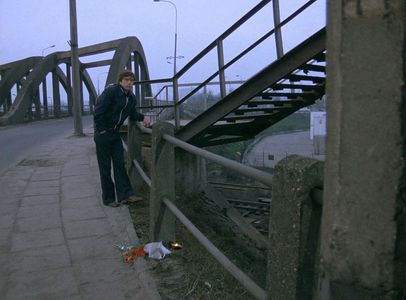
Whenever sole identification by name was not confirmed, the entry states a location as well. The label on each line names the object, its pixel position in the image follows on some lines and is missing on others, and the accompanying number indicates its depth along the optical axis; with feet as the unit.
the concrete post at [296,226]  6.17
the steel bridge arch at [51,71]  86.52
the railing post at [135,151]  21.11
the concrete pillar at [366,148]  4.89
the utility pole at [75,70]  54.29
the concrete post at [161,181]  13.56
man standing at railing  18.43
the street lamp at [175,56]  113.41
